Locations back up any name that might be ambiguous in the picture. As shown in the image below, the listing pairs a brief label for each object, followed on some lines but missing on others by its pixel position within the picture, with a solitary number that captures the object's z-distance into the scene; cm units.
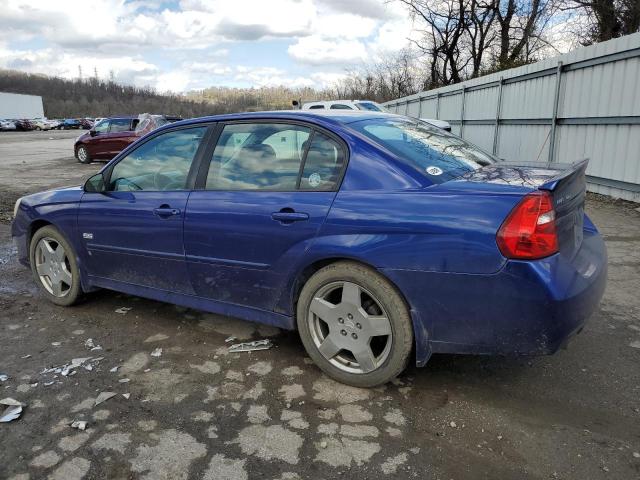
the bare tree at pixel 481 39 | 2619
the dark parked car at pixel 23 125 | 6053
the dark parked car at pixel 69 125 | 7118
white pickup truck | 1448
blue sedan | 253
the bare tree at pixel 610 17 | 1722
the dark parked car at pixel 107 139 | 1803
